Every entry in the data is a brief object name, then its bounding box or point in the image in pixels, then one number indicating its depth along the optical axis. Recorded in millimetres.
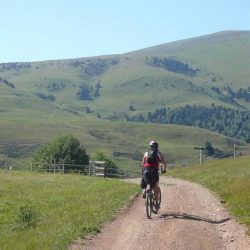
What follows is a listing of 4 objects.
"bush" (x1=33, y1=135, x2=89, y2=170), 95500
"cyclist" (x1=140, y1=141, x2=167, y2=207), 20656
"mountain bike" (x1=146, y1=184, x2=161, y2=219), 20000
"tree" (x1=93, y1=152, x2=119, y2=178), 102225
